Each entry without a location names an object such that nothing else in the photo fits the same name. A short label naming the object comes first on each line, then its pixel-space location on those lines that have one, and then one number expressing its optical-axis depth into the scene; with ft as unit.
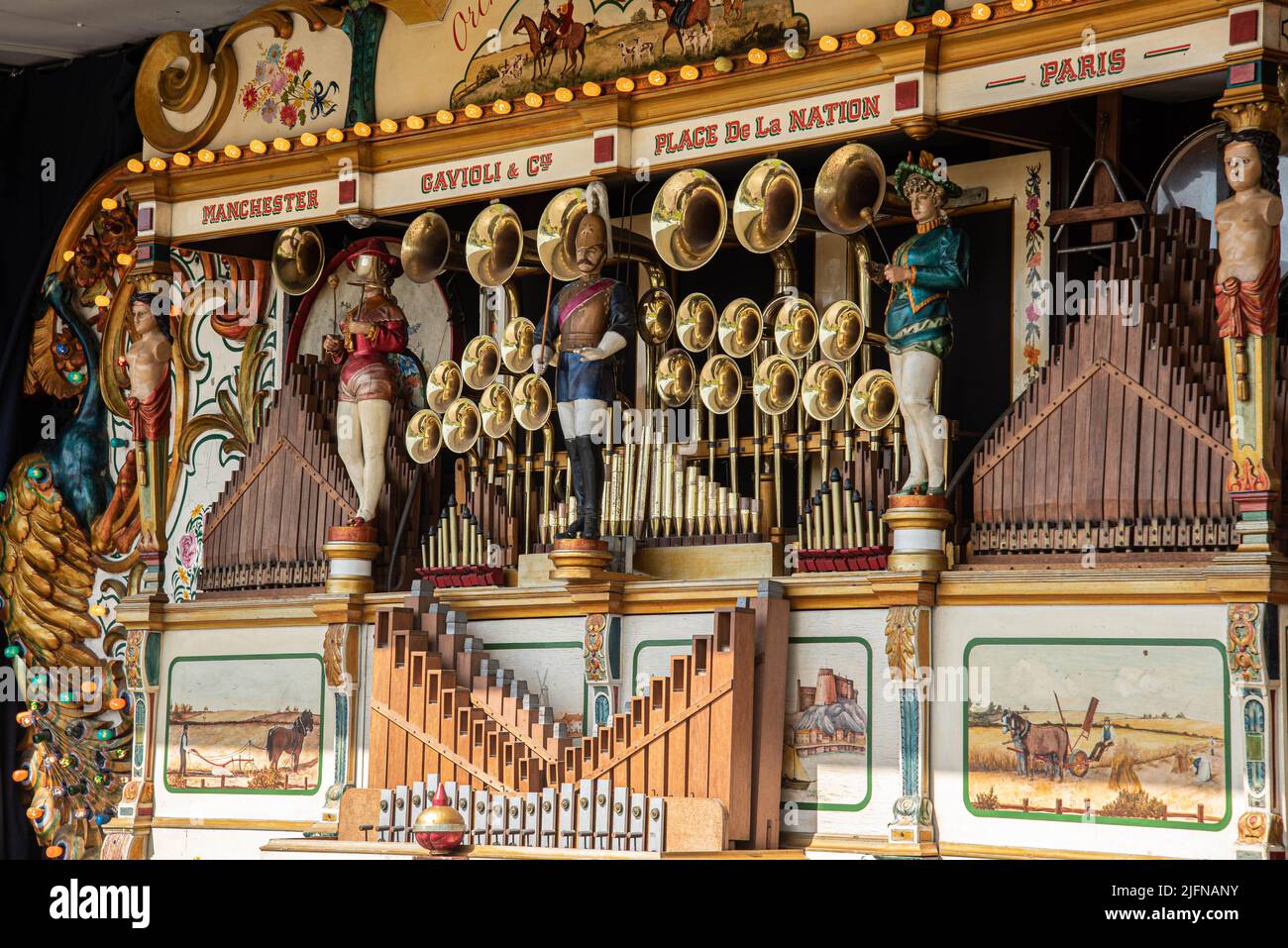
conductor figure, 30.14
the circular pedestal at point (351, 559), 32.71
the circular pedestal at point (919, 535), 26.37
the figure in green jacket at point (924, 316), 26.94
